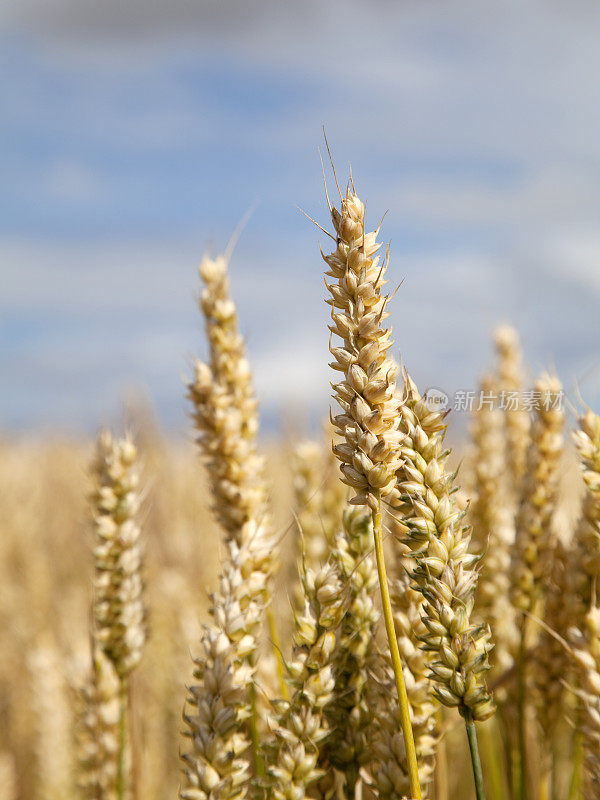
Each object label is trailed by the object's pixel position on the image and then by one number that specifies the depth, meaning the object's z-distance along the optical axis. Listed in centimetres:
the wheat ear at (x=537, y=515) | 56
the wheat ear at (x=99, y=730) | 60
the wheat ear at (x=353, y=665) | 46
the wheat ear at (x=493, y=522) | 65
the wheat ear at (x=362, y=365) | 41
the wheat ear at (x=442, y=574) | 42
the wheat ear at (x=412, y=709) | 44
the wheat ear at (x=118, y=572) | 58
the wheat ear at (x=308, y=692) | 44
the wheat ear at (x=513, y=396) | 77
